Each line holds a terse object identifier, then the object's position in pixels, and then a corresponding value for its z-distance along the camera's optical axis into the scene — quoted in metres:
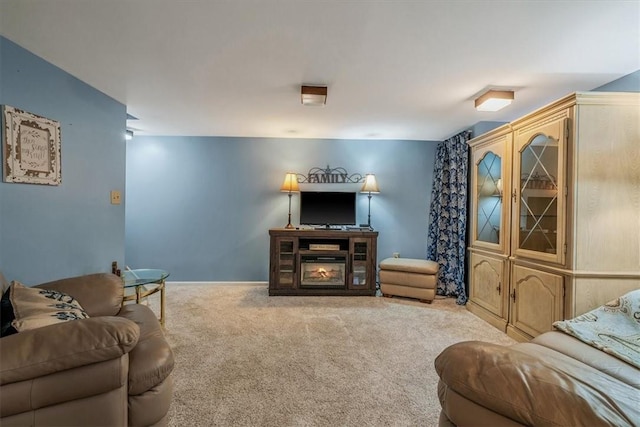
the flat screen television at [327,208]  4.46
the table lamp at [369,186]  4.40
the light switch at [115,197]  2.90
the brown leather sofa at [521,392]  0.83
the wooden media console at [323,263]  4.04
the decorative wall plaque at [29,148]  1.89
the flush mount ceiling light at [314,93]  2.55
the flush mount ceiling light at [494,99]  2.58
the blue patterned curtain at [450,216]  3.83
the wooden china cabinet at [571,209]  2.10
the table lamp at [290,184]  4.37
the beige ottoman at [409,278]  3.77
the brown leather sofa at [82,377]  1.13
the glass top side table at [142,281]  2.49
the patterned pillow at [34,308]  1.40
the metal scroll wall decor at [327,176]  4.62
